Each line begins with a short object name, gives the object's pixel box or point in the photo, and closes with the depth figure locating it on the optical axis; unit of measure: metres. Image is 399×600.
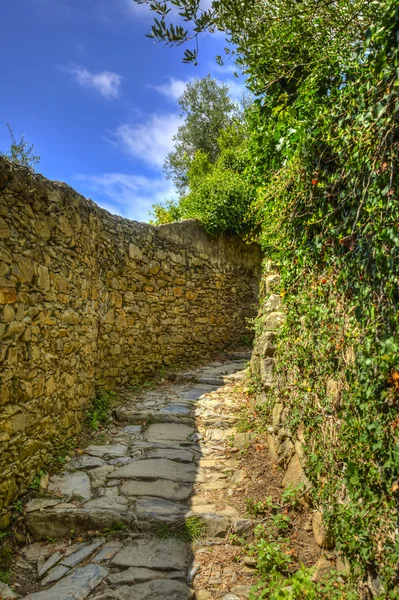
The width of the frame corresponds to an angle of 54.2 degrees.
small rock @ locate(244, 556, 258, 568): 2.52
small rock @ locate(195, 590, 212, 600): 2.31
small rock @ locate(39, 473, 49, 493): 3.22
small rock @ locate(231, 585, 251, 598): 2.29
